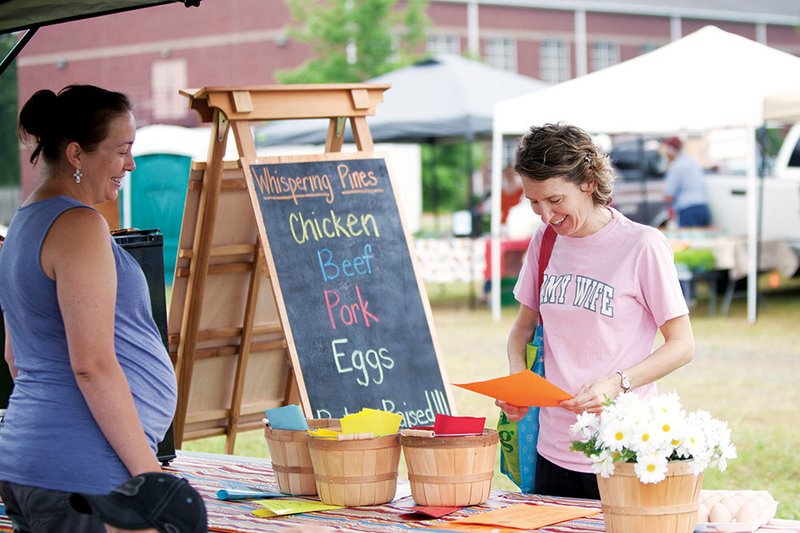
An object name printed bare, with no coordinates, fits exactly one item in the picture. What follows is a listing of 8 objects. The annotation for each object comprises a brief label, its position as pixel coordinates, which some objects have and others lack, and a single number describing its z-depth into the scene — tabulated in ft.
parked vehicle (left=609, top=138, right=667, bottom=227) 49.49
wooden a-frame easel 14.99
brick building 96.58
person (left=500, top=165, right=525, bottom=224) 49.52
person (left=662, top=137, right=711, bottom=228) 43.75
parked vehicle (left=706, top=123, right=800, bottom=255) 43.50
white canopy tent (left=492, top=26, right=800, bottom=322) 32.55
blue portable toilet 35.99
